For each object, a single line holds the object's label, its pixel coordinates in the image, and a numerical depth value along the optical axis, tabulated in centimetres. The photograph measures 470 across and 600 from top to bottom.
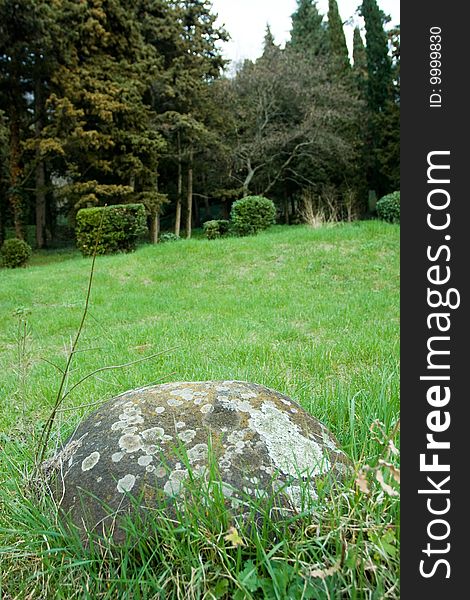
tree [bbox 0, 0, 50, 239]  1314
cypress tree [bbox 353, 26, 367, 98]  2406
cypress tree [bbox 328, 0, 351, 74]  2368
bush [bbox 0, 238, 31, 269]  1250
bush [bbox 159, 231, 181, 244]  1572
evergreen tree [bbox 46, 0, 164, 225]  1472
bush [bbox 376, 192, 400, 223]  1195
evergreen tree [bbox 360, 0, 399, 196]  2253
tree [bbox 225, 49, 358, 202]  1800
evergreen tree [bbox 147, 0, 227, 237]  1703
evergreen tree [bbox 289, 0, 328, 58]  2323
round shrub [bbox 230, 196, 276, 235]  1324
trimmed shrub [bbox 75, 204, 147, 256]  1207
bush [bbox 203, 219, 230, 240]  1355
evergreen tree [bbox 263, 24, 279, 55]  1911
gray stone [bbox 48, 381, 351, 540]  115
